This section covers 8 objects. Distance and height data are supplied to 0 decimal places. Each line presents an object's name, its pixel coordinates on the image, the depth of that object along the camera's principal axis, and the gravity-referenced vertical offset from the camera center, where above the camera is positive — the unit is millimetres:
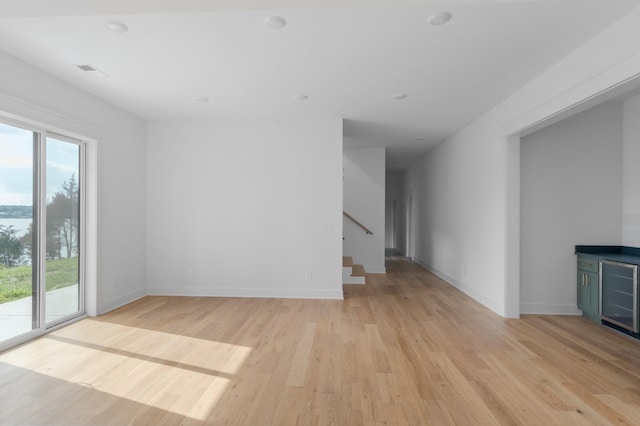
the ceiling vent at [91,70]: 3501 +1516
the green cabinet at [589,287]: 4141 -900
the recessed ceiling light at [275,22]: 2610 +1494
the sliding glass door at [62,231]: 3926 -207
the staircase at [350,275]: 6543 -1171
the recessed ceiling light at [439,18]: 2518 +1479
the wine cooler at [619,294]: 3654 -893
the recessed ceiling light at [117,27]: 2685 +1498
